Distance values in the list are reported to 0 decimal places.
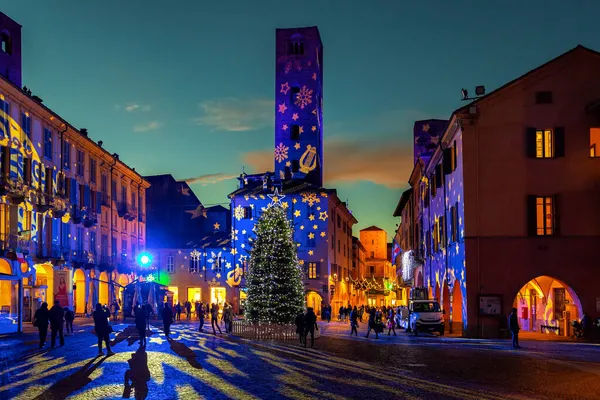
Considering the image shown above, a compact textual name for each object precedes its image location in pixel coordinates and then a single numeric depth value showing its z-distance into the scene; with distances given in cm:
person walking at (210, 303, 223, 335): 3878
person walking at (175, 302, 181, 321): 5663
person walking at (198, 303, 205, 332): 4168
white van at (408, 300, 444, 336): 3850
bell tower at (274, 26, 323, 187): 7175
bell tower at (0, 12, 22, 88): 4456
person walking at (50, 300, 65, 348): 2831
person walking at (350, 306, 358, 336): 3866
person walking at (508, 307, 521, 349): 2790
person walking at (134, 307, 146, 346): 2795
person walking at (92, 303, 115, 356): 2481
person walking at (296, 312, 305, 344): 3111
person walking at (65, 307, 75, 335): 3658
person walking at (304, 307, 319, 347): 3062
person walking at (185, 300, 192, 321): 6322
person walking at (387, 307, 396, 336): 3960
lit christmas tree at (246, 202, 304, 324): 3741
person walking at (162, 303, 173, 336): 3522
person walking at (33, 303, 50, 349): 2822
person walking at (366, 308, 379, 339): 3597
